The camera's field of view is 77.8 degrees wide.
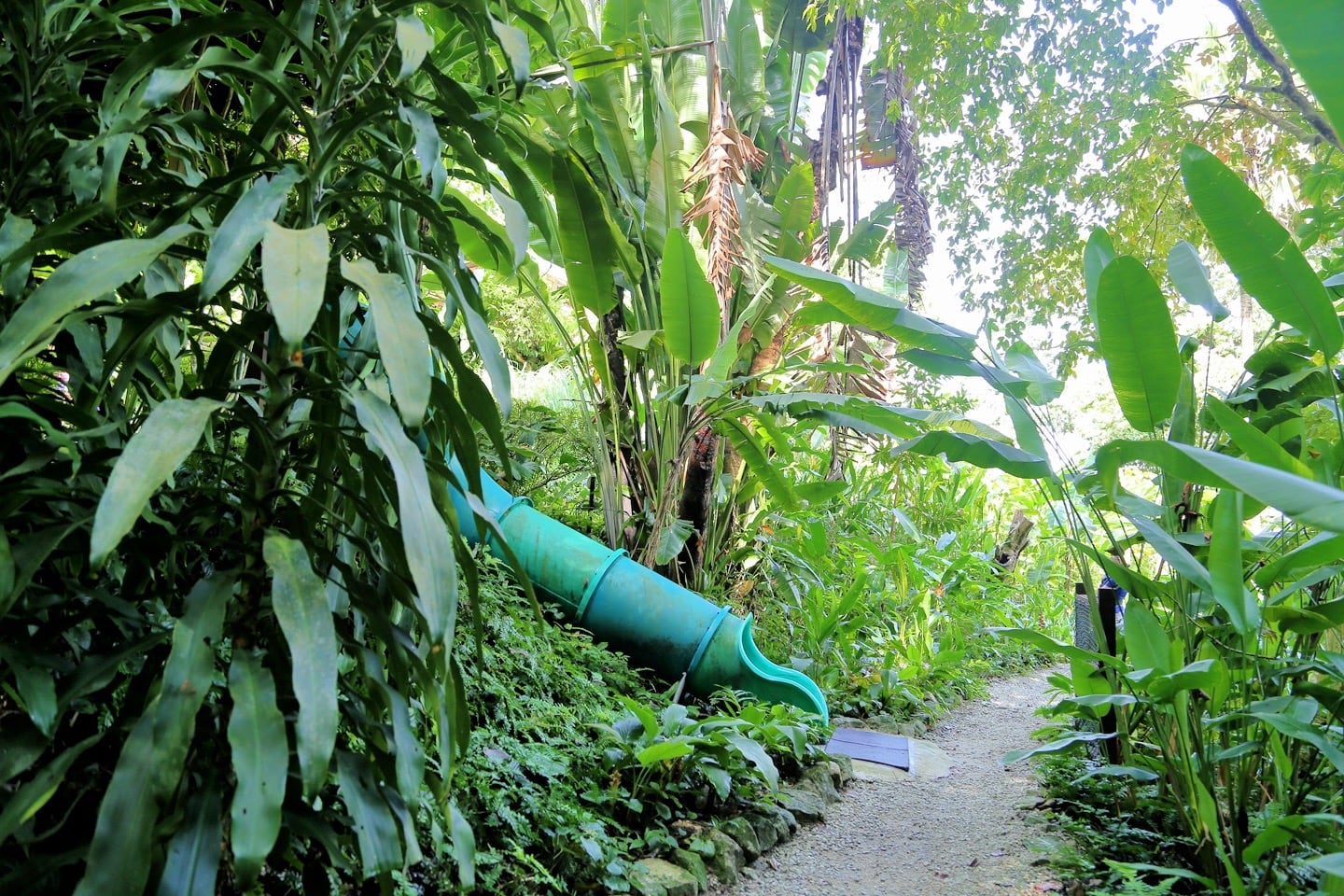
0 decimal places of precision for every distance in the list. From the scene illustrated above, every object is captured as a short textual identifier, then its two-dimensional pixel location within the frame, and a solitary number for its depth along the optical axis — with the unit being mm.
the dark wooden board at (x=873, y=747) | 3543
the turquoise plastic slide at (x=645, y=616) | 3307
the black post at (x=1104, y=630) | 2586
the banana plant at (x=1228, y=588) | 1750
